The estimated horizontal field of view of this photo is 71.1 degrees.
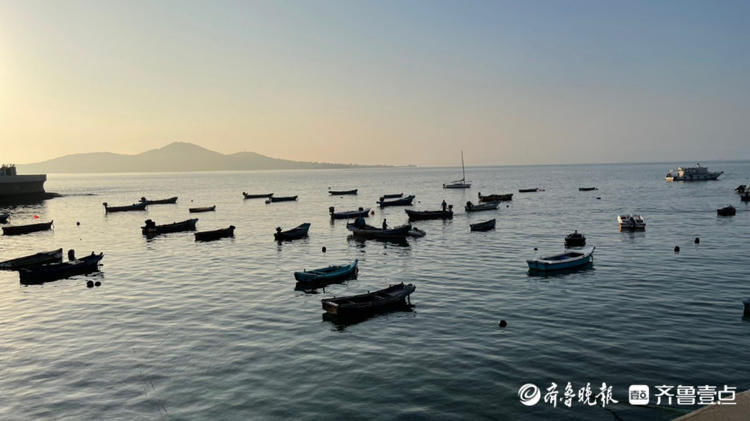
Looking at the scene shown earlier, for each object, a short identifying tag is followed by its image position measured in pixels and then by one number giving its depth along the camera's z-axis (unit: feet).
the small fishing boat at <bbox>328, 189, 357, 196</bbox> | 541.34
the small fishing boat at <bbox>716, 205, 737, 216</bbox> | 258.57
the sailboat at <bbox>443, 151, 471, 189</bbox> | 629.92
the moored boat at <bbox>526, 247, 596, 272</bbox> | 137.39
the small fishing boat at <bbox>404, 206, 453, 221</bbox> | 284.41
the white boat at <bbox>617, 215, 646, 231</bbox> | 215.72
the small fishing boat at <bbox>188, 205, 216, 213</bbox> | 377.56
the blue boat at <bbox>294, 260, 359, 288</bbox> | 133.49
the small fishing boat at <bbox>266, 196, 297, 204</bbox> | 458.17
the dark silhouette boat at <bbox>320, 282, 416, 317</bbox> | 101.96
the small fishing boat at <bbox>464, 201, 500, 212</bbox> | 322.36
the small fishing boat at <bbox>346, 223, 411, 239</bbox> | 215.92
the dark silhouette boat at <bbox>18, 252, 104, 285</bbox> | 148.46
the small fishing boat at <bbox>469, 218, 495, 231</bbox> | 232.73
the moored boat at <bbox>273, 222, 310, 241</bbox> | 218.59
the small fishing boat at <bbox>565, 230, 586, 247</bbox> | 185.98
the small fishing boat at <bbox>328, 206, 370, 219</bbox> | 306.72
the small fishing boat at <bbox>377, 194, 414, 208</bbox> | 391.77
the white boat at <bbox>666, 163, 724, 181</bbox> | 614.75
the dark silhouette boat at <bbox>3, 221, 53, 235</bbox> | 267.59
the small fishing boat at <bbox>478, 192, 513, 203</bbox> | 404.16
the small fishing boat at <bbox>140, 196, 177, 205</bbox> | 464.16
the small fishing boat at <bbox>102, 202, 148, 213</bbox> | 377.97
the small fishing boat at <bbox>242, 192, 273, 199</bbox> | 514.52
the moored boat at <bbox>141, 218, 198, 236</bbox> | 249.14
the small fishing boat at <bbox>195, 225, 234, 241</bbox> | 227.20
